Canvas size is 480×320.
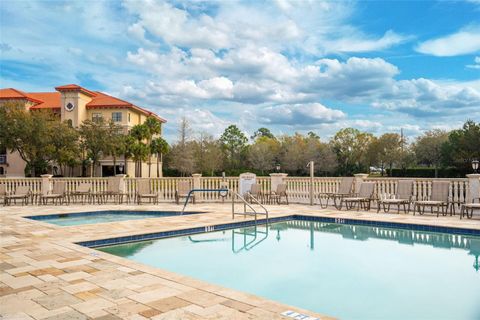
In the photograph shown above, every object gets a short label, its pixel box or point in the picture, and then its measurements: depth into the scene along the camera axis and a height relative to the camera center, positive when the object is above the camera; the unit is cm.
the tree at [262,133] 8061 +710
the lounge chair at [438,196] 1058 -77
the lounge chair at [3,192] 1453 -77
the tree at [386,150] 4281 +188
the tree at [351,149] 4608 +219
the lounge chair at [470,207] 987 -97
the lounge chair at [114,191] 1491 -78
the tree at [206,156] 4381 +140
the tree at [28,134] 3083 +281
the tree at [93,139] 3656 +275
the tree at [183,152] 4206 +181
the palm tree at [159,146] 4309 +246
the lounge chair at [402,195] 1129 -78
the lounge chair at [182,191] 1427 -76
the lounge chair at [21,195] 1423 -85
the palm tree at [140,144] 4047 +258
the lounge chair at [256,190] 1424 -74
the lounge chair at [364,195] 1191 -80
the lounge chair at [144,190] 1437 -73
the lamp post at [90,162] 3748 +69
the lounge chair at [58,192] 1452 -78
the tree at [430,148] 4131 +200
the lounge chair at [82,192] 1467 -79
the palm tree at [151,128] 4269 +442
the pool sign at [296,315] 344 -125
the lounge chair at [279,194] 1379 -86
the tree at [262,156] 4720 +144
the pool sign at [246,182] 1473 -48
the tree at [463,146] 3538 +187
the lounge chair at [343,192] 1259 -74
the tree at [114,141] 3717 +260
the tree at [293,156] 4619 +136
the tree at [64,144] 3328 +215
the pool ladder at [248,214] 1002 -115
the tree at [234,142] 5154 +350
